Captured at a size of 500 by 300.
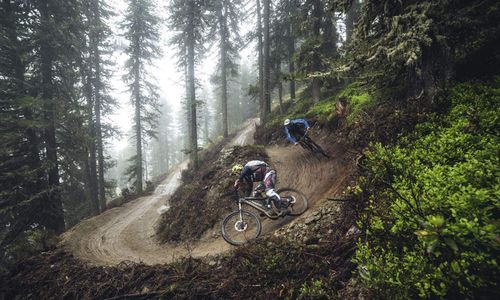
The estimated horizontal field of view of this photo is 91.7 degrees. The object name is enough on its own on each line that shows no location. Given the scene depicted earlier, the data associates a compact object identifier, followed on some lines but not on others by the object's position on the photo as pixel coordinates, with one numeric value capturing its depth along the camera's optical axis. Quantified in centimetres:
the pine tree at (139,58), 2412
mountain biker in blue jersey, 1149
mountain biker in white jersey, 777
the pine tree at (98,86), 2077
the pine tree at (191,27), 1861
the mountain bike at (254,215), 777
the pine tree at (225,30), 2631
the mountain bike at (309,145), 1138
